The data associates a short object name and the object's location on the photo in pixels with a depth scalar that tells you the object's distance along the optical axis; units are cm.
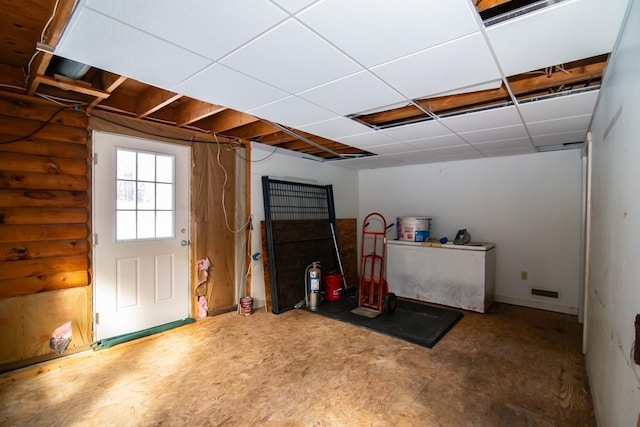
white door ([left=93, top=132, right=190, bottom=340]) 300
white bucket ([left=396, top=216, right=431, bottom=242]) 475
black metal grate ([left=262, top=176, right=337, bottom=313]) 420
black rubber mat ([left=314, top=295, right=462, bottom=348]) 331
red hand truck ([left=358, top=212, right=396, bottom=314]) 403
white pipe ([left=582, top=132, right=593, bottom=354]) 262
